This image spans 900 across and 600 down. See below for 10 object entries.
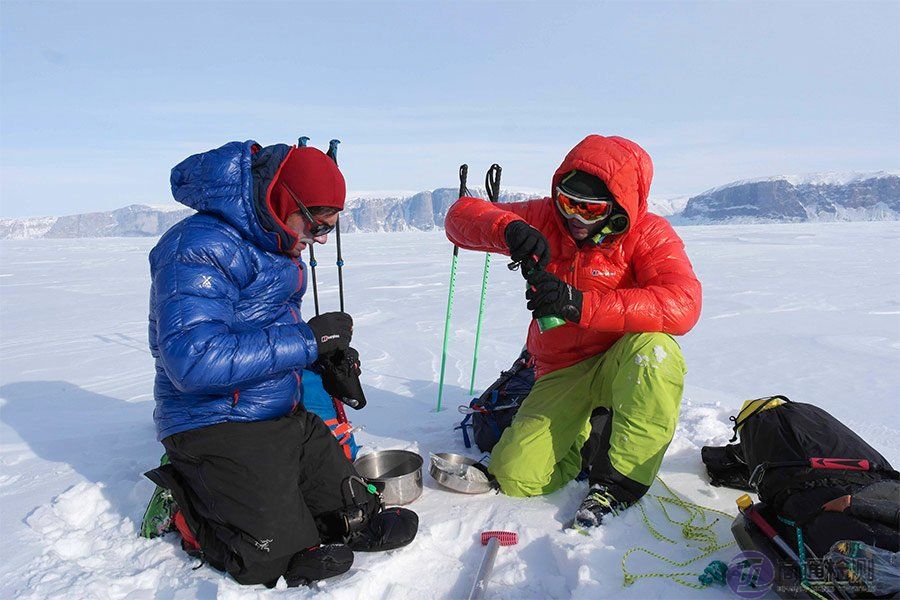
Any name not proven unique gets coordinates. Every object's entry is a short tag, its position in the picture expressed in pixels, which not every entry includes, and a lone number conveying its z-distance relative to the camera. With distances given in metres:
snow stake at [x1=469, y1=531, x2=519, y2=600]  2.12
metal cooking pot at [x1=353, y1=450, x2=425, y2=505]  2.87
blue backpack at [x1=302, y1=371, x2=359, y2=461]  3.13
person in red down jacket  2.56
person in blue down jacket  2.18
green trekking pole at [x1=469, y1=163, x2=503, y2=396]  4.15
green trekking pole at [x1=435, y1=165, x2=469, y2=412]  4.11
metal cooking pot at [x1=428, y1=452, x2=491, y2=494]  2.87
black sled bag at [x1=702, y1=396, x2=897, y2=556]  1.88
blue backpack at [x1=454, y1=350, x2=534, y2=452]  3.52
